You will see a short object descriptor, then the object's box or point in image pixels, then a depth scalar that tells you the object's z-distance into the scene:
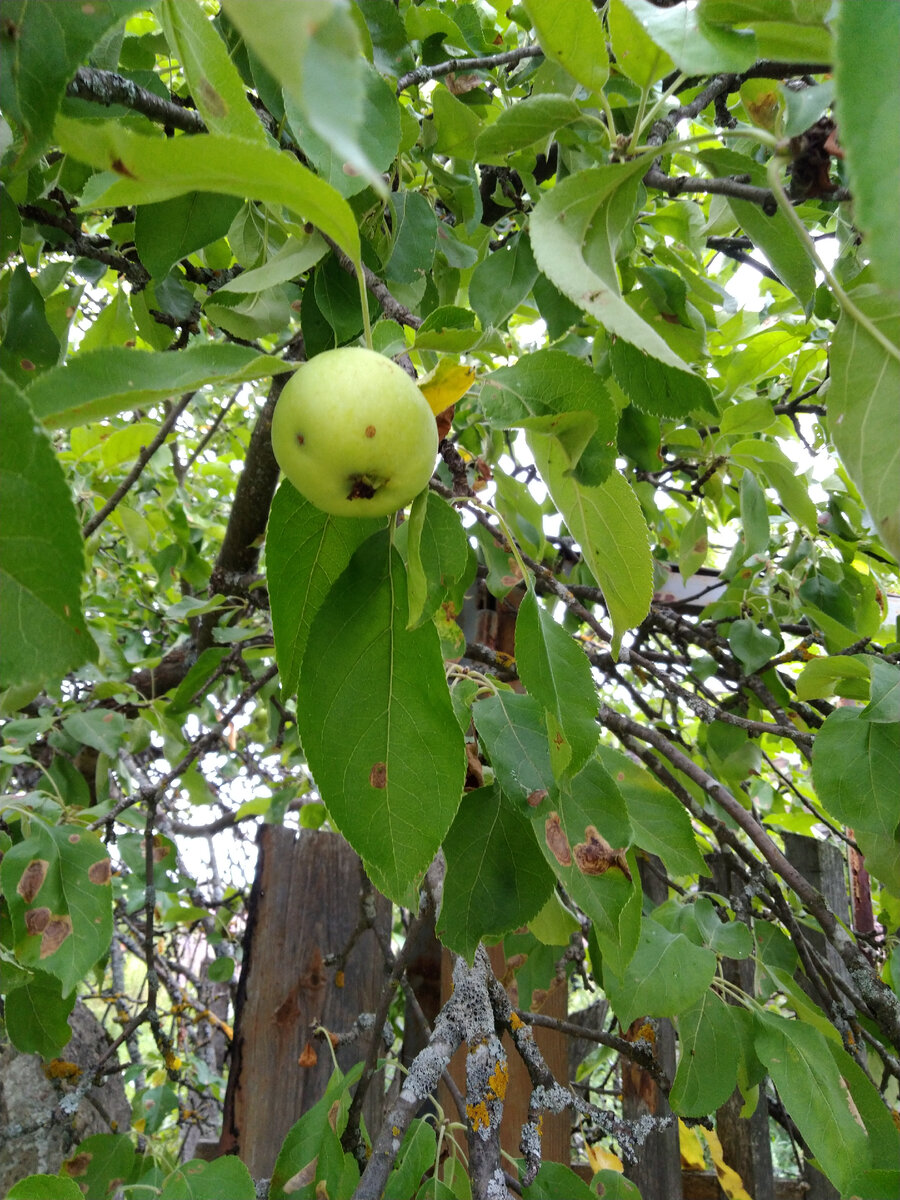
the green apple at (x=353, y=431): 0.26
